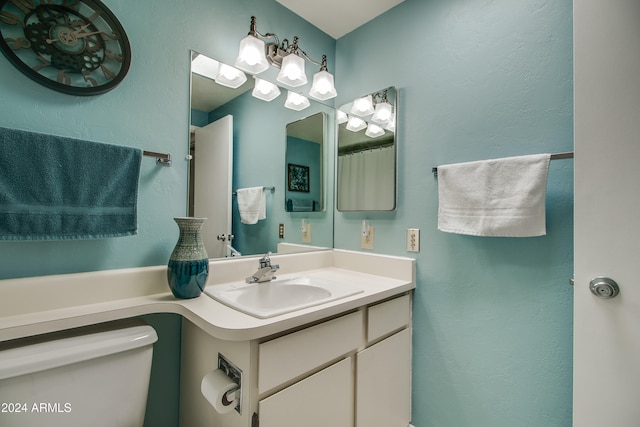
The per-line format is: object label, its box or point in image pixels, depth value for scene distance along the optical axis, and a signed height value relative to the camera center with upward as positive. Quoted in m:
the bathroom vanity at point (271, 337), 0.84 -0.45
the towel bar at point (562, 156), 1.01 +0.22
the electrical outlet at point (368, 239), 1.68 -0.15
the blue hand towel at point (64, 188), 0.84 +0.08
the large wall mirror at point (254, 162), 1.31 +0.29
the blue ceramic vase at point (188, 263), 1.04 -0.19
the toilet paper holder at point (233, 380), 0.85 -0.53
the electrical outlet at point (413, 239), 1.48 -0.13
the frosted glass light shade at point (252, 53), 1.37 +0.79
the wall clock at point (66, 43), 0.90 +0.58
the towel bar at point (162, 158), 1.14 +0.23
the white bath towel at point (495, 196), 1.06 +0.08
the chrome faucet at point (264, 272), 1.32 -0.28
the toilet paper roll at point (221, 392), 0.84 -0.55
